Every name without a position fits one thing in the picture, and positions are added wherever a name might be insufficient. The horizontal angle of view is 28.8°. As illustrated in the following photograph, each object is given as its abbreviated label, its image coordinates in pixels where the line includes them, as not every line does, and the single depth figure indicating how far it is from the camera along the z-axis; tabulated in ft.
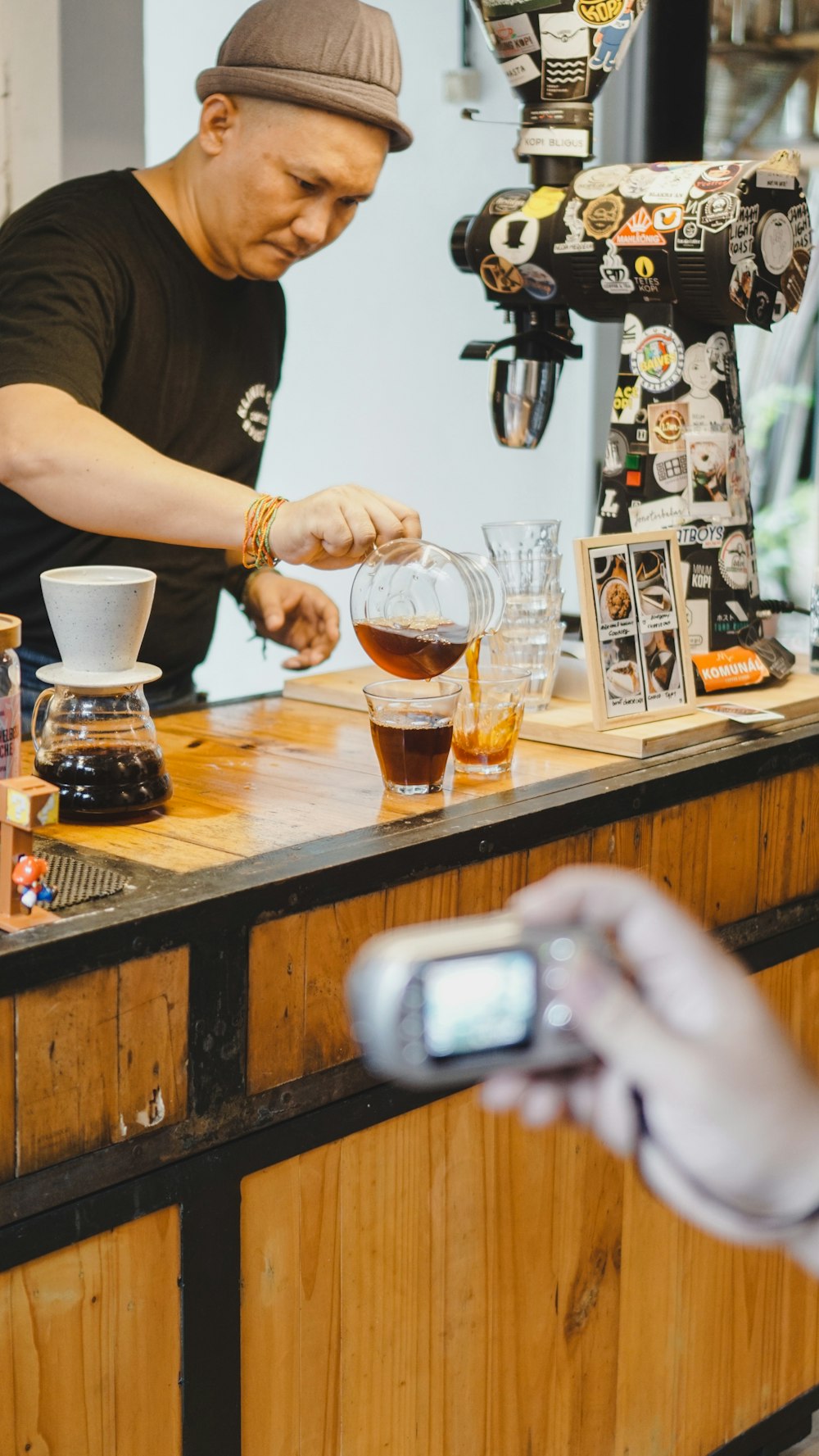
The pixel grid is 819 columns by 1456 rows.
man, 5.91
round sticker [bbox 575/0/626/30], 7.00
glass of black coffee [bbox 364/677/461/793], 5.50
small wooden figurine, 4.16
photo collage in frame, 6.33
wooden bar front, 4.25
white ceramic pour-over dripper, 5.00
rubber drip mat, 4.35
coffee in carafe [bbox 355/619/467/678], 5.61
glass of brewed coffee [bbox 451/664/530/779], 5.79
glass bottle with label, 4.76
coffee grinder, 6.72
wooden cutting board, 6.29
